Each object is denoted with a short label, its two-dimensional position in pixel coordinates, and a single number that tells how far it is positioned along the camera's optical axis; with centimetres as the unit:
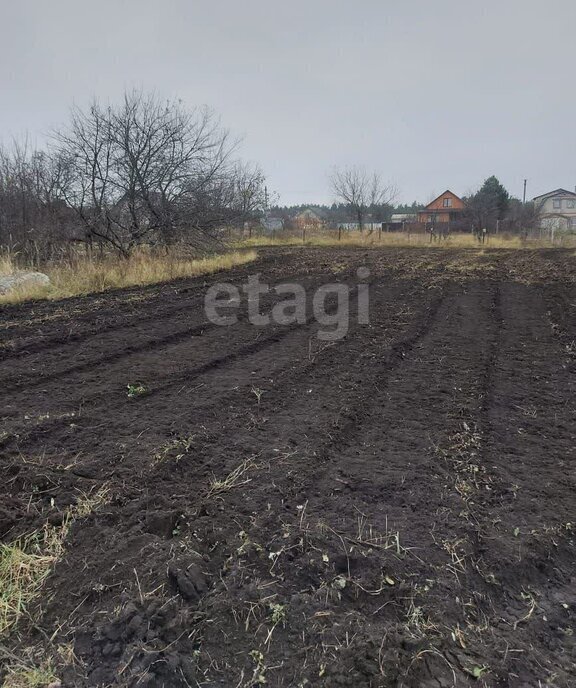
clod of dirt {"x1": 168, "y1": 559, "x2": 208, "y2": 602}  158
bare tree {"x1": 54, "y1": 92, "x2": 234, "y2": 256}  1088
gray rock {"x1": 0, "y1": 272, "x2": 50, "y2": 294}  740
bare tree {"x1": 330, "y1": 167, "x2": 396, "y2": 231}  3900
